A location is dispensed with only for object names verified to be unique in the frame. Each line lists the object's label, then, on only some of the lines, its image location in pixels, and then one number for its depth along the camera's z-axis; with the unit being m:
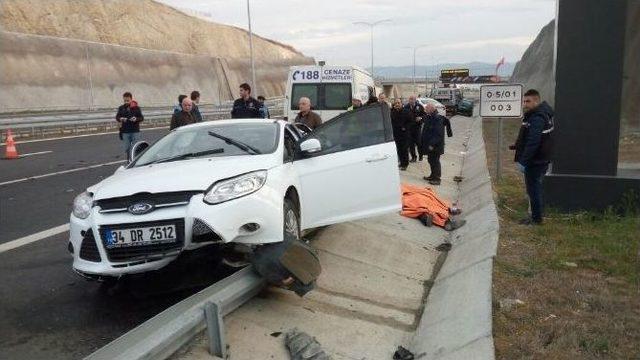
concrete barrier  4.73
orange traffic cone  16.02
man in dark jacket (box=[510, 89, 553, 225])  8.03
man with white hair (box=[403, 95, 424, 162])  14.75
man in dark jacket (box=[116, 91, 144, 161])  12.75
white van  15.73
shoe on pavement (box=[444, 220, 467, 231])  9.27
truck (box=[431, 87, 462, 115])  45.92
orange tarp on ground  9.42
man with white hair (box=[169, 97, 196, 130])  10.70
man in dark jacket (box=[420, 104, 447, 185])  12.93
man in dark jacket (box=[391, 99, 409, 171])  14.37
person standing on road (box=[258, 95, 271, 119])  12.08
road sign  12.55
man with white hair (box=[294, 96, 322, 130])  9.84
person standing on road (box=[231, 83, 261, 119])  11.59
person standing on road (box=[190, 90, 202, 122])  11.34
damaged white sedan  4.73
